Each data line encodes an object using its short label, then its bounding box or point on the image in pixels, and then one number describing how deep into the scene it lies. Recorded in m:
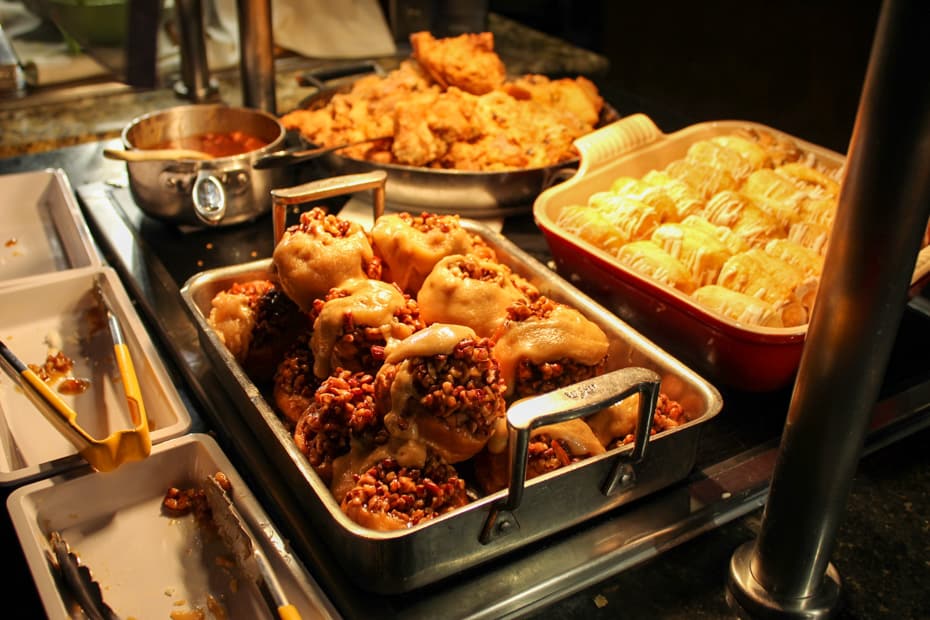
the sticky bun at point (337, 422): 1.13
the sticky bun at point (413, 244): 1.44
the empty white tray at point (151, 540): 1.09
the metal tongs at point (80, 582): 1.05
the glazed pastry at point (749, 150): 2.12
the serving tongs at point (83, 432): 1.18
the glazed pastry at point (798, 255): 1.71
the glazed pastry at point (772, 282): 1.57
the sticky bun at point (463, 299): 1.31
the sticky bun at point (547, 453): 1.15
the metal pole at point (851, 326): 0.74
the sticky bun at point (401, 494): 1.05
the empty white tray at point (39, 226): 1.97
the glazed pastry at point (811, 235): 1.83
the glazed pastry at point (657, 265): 1.66
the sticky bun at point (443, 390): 1.08
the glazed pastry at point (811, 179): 1.99
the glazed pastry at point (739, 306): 1.51
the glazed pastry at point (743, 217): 1.86
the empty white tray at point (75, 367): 1.38
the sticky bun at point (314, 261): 1.35
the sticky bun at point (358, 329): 1.22
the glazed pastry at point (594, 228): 1.79
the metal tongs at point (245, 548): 1.01
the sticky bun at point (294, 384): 1.31
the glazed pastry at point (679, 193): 1.95
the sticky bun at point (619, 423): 1.25
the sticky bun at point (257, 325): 1.41
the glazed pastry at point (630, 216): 1.85
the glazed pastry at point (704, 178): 2.05
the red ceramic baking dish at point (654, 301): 1.44
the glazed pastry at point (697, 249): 1.73
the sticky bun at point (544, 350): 1.24
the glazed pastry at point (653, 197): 1.91
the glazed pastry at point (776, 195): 1.92
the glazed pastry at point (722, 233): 1.81
